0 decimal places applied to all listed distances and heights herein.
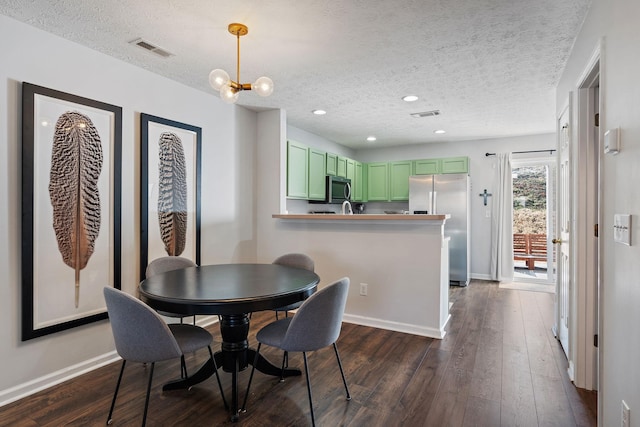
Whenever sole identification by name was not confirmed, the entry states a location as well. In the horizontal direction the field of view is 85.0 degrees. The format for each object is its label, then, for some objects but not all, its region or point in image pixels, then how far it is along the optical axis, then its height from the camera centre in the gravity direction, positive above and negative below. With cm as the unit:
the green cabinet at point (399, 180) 618 +58
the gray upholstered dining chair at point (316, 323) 184 -60
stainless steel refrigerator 546 +5
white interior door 263 -14
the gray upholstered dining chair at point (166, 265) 269 -43
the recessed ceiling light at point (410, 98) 363 +120
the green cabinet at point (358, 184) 620 +51
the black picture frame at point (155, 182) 296 +27
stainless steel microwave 525 +35
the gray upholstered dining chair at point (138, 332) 170 -60
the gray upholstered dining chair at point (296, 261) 296 -43
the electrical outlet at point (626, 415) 129 -76
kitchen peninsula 325 -51
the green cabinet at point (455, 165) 584 +81
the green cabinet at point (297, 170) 436 +54
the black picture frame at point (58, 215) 226 -3
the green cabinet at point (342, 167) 563 +75
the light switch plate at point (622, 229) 129 -6
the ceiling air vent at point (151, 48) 248 +121
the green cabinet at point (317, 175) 484 +53
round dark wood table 180 -45
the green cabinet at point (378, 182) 636 +56
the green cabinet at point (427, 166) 600 +80
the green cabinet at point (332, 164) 530 +74
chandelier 212 +80
